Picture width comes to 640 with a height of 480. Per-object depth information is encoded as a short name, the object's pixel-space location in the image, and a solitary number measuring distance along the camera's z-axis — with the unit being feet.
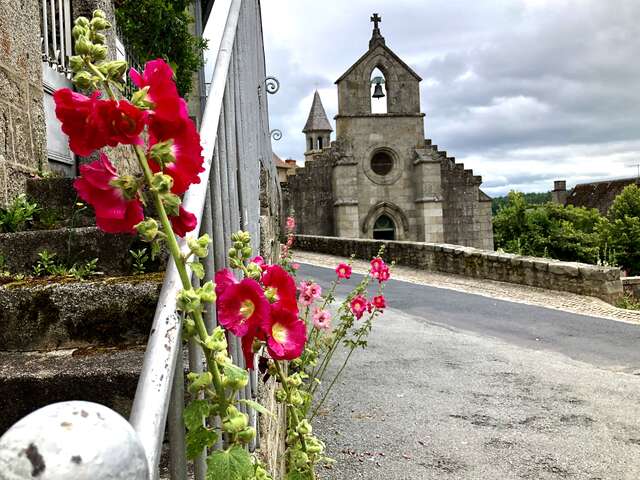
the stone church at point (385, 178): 83.56
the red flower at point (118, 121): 2.67
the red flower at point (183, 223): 3.24
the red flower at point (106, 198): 2.87
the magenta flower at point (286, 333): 3.94
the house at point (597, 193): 160.86
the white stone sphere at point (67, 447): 1.72
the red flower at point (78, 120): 2.71
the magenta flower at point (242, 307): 3.64
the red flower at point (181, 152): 2.97
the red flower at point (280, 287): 4.11
